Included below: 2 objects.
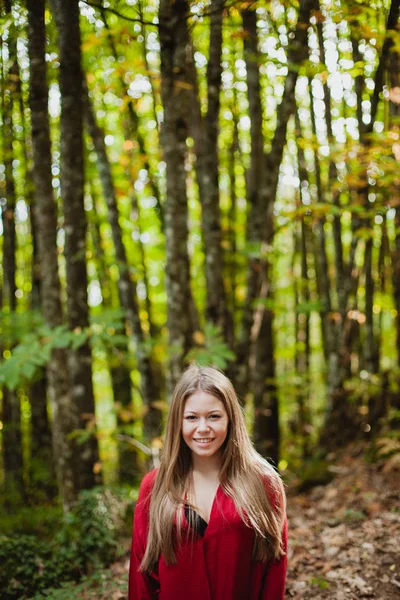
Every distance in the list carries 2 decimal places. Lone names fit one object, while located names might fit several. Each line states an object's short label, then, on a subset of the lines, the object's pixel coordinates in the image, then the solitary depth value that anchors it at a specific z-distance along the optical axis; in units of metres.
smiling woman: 2.43
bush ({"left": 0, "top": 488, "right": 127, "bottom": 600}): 3.86
